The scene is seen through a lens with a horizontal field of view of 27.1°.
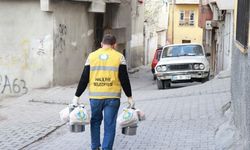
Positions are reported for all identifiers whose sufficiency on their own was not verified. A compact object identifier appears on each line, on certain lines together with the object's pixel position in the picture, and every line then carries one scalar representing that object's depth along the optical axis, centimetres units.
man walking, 686
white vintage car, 1880
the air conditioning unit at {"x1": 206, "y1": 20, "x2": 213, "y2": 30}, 3216
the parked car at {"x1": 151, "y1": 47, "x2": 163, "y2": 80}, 2820
